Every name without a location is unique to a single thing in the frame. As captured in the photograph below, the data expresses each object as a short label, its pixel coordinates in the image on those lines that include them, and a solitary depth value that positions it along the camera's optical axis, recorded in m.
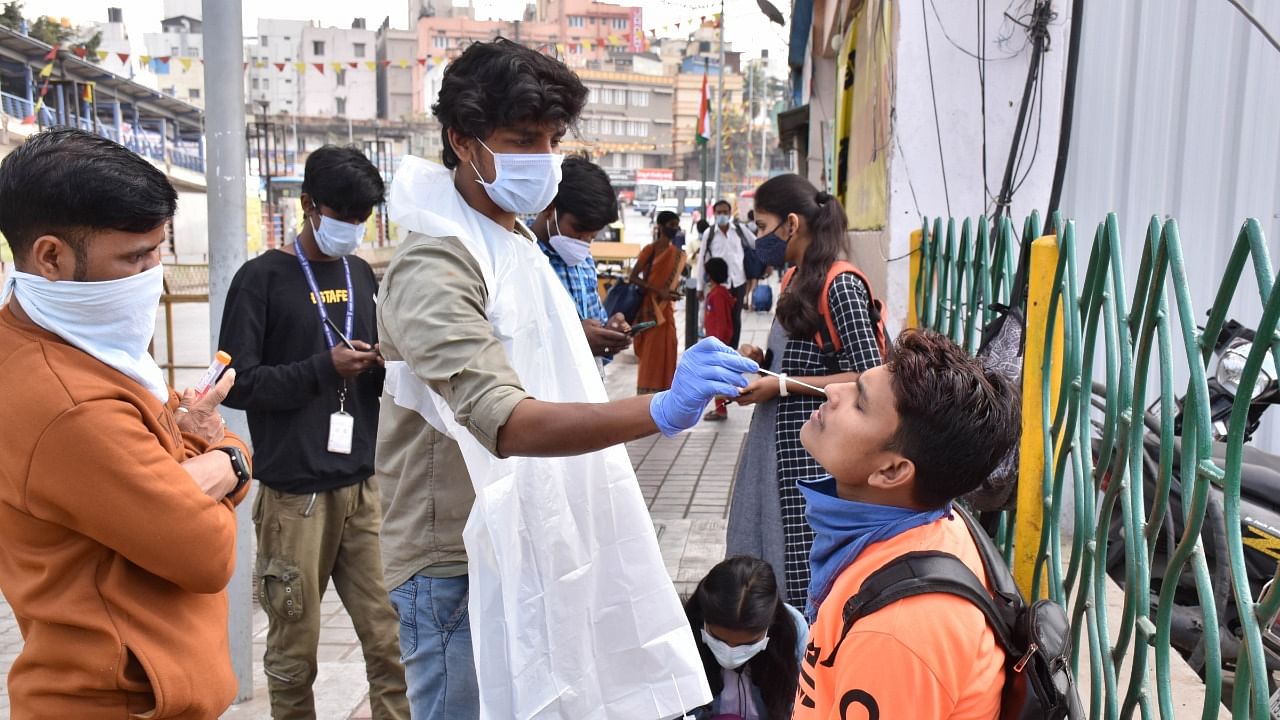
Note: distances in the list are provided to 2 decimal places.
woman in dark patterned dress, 3.39
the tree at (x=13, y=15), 38.41
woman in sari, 8.73
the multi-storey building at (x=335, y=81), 70.31
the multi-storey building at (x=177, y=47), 67.12
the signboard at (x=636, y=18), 63.46
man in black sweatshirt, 3.23
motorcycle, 2.40
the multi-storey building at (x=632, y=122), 71.12
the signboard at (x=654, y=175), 68.12
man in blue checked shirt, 4.16
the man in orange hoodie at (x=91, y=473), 1.74
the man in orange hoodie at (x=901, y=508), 1.51
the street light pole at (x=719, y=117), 25.22
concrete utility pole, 3.60
